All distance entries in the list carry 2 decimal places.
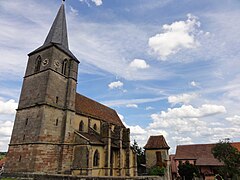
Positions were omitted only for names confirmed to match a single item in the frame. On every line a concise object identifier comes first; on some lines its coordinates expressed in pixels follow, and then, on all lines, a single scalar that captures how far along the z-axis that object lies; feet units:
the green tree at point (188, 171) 112.06
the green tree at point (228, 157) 88.33
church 62.75
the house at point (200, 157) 119.55
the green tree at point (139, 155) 148.77
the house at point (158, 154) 111.98
